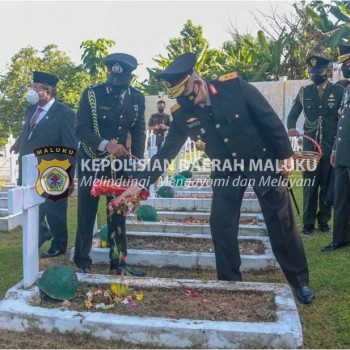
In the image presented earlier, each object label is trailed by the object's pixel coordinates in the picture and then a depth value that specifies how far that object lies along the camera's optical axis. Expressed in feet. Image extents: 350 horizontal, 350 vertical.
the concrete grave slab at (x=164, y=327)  9.55
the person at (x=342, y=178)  17.22
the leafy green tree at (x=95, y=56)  89.30
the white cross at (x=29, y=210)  11.88
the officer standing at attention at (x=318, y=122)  19.75
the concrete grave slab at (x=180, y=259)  15.52
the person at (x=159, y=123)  40.47
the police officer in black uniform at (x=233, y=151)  11.89
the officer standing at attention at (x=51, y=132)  17.53
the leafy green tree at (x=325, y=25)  57.11
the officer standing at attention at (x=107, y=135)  14.07
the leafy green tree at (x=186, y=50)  71.98
